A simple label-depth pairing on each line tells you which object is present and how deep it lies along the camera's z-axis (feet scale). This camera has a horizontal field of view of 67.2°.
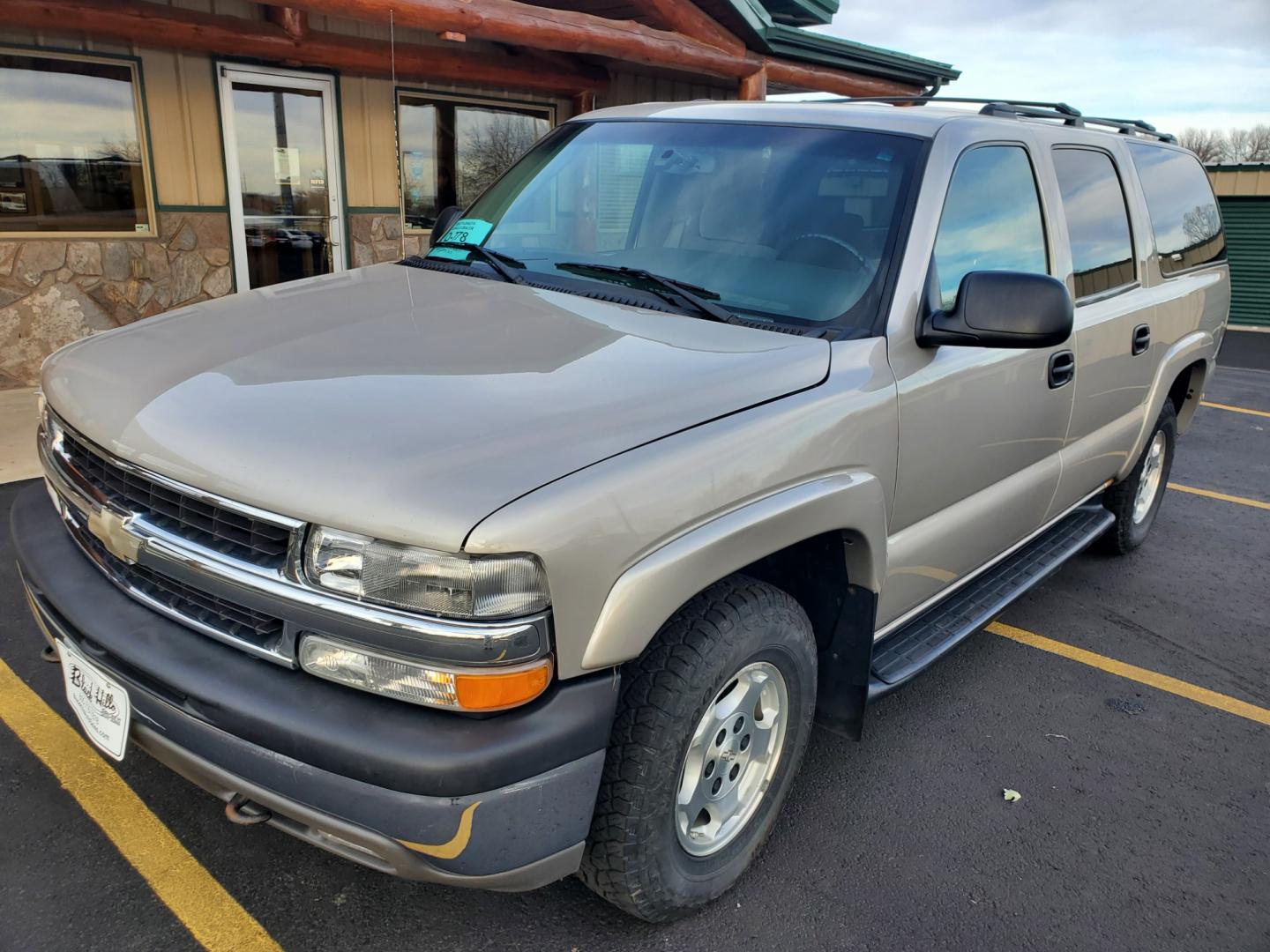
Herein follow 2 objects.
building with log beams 24.14
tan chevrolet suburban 5.78
